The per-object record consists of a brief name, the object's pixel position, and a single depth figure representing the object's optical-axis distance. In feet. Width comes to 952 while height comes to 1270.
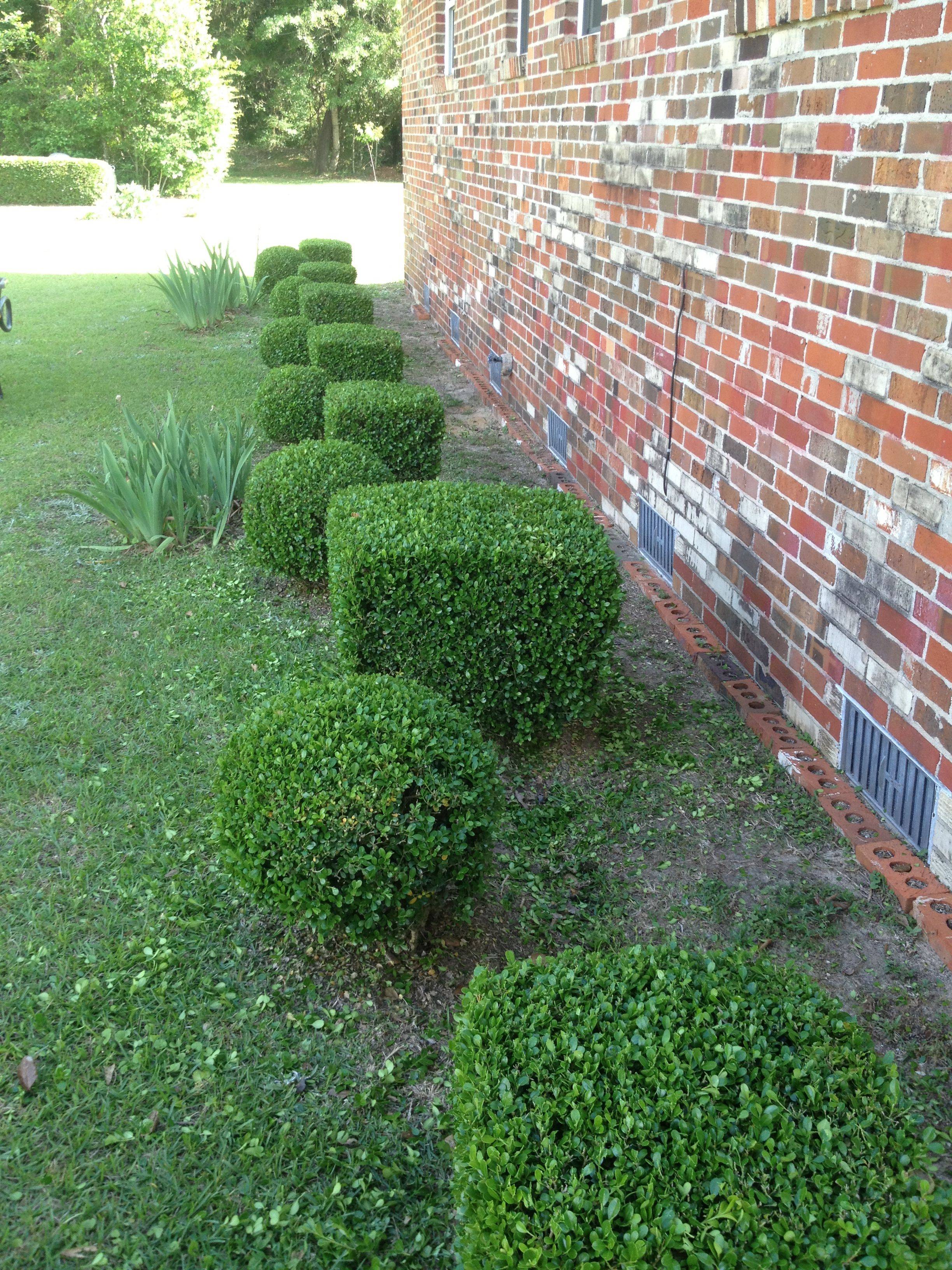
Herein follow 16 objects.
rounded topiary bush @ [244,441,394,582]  14.07
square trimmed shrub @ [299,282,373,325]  27.43
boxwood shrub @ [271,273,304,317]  31.19
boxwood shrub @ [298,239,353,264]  37.19
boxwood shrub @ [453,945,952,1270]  4.08
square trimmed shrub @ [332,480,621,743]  10.04
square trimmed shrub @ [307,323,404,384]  21.58
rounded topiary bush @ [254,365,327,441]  20.49
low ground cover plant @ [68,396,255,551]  16.06
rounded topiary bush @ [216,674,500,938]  7.22
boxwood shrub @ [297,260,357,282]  31.45
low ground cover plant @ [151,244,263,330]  32.89
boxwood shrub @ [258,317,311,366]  26.32
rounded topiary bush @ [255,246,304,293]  37.37
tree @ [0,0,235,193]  84.38
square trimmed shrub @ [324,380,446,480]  17.13
